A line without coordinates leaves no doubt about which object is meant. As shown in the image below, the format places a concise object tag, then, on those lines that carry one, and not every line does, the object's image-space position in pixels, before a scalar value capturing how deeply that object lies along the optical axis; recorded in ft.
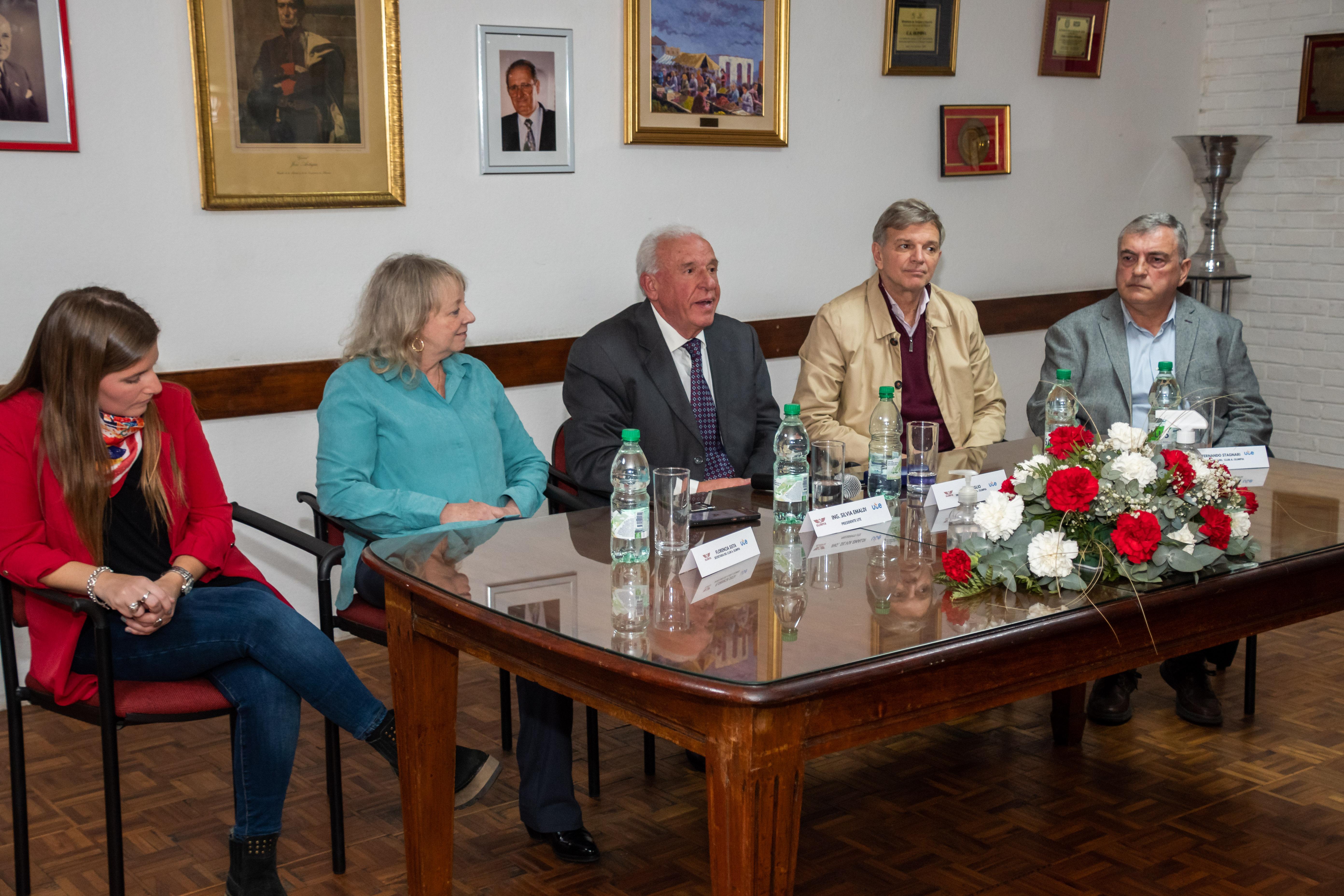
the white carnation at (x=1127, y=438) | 7.21
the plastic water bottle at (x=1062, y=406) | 10.50
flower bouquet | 6.65
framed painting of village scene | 14.12
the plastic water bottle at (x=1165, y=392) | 10.87
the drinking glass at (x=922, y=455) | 9.18
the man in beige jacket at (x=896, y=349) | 11.95
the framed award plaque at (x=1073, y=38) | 17.69
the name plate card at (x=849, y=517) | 7.93
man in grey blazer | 11.68
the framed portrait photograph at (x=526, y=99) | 13.16
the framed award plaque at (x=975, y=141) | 16.94
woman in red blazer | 7.71
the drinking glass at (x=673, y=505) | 7.73
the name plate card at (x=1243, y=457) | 9.74
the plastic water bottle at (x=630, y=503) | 7.32
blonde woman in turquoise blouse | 9.39
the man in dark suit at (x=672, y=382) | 10.92
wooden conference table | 5.55
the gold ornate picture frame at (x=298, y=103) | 11.59
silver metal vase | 18.51
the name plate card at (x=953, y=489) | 8.62
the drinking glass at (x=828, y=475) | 8.82
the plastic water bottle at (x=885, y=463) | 9.06
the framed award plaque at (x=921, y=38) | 16.14
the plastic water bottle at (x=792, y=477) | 8.18
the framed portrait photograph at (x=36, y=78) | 10.54
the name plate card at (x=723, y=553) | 6.98
